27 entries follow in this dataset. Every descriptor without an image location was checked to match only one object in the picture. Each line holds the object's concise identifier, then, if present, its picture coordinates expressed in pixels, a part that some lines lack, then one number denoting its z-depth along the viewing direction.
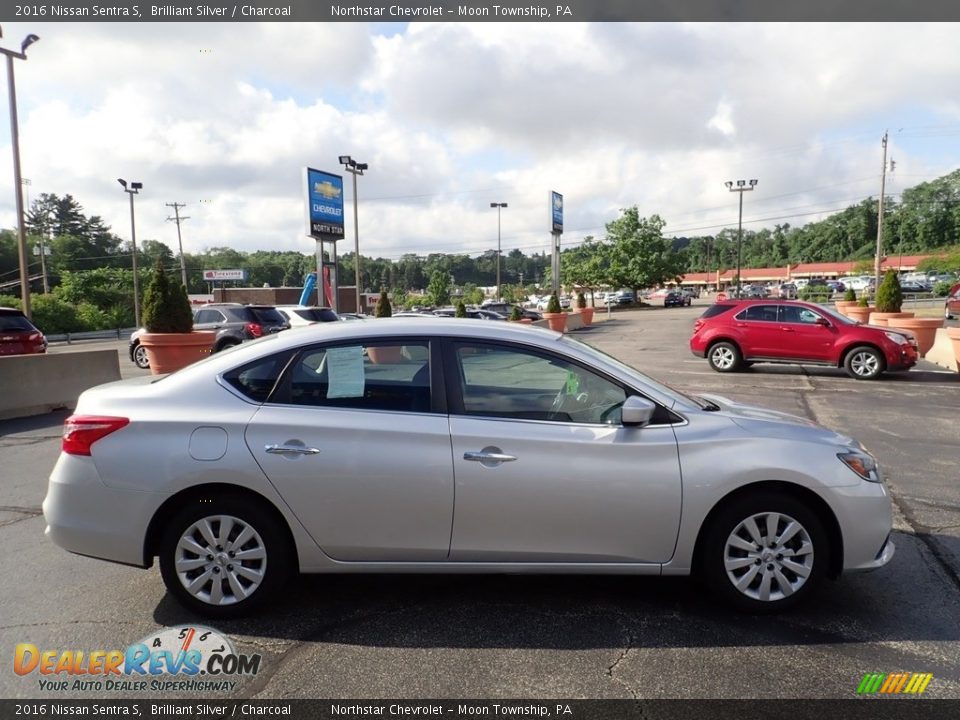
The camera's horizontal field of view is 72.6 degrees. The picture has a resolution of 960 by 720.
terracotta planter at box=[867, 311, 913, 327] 17.33
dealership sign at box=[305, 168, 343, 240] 25.23
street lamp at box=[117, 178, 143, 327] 44.25
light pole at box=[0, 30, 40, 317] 24.36
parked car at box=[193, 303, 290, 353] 17.12
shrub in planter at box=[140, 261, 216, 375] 12.05
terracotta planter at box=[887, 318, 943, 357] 16.12
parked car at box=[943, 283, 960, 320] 27.88
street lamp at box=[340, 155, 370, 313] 33.78
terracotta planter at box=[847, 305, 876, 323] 23.64
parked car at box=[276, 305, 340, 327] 17.11
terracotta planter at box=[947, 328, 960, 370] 13.01
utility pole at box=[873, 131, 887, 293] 43.59
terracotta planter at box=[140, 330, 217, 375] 12.01
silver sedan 3.42
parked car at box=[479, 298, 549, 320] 33.47
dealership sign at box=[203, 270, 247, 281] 81.81
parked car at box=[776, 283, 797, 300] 57.28
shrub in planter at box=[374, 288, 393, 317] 23.13
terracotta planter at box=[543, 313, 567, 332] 29.16
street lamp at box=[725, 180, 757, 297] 56.12
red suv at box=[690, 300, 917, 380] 13.05
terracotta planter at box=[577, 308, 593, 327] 36.97
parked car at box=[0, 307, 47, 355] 13.91
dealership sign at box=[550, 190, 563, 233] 42.66
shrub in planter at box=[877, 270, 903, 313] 18.09
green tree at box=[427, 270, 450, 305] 73.75
